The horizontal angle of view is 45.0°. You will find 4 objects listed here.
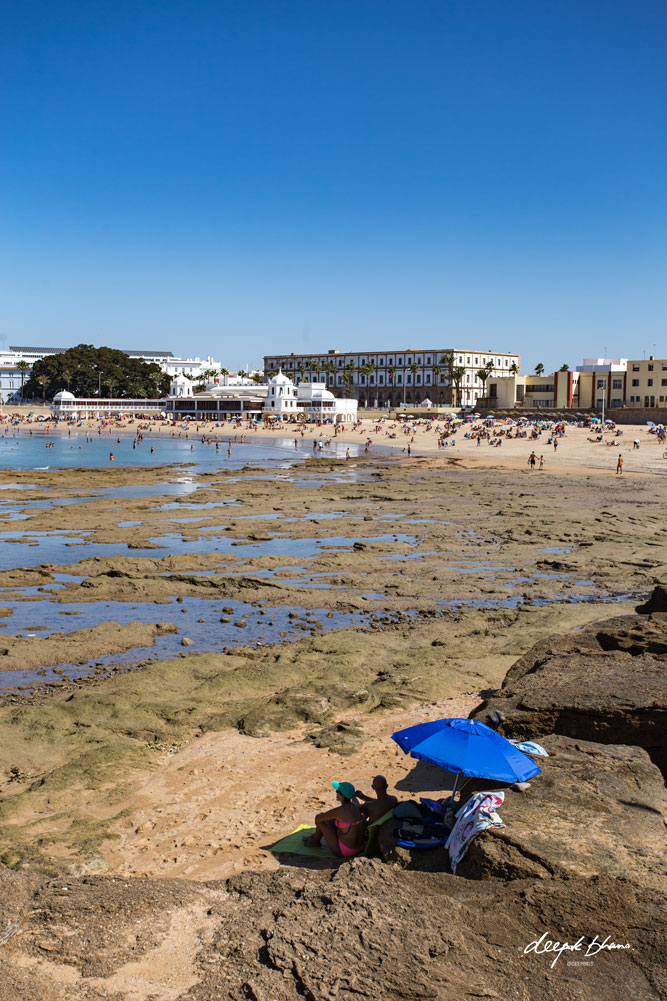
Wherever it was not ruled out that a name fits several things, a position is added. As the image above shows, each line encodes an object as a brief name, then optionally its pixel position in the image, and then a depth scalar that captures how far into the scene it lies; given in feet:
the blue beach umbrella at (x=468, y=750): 25.04
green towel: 25.25
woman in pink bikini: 25.34
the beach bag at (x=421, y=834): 23.71
